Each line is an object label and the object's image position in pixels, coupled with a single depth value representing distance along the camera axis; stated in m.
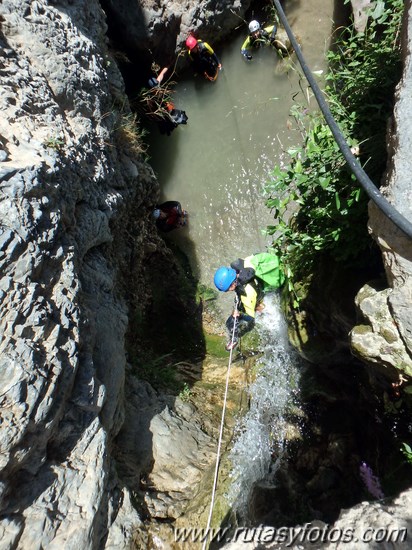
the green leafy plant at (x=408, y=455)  2.87
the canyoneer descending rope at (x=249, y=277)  5.16
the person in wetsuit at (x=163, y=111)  6.40
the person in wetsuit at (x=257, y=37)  6.76
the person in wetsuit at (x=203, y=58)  6.61
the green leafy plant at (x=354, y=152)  3.44
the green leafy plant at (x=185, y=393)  4.78
